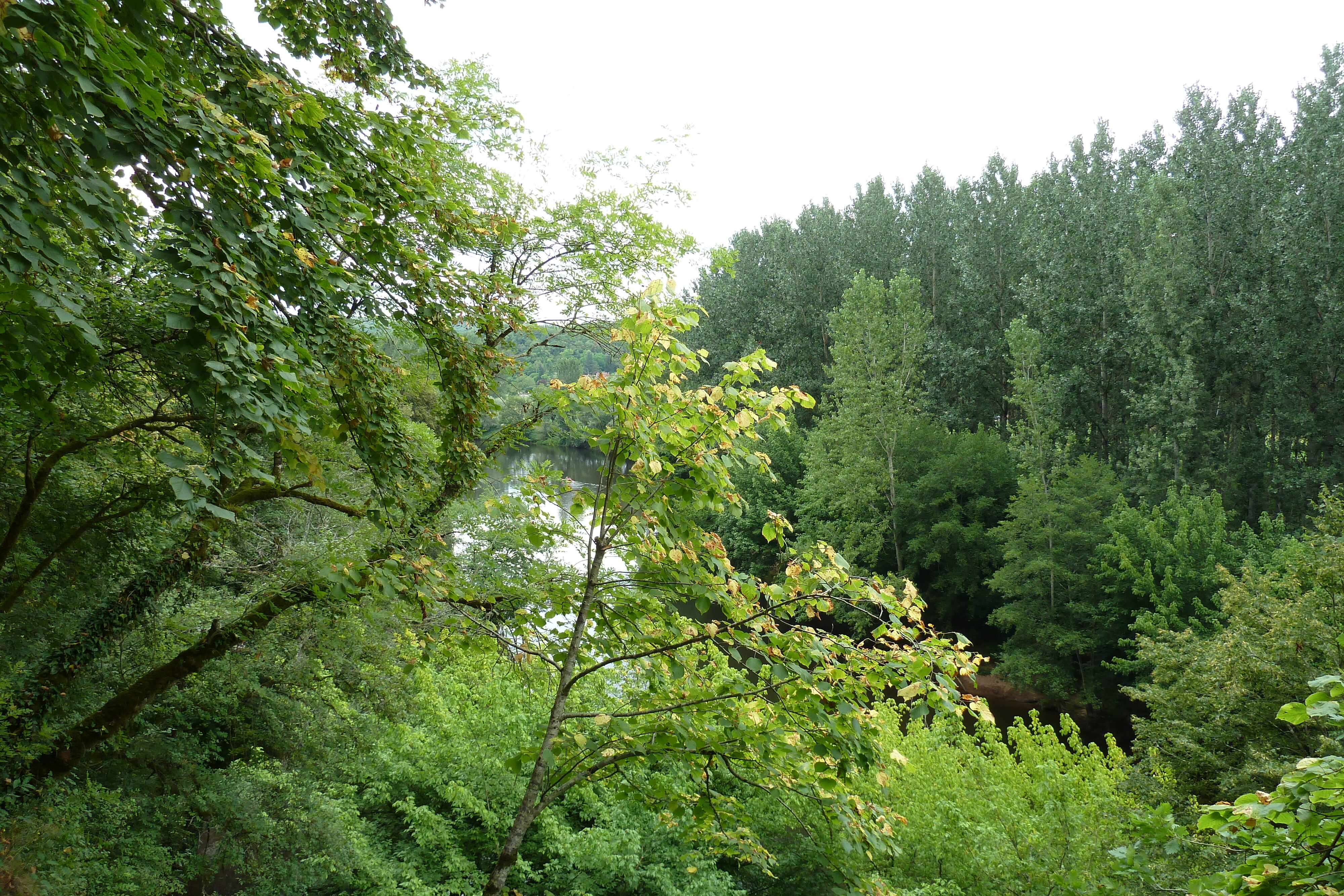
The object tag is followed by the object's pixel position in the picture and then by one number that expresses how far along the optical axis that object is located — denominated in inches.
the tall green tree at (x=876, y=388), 965.8
